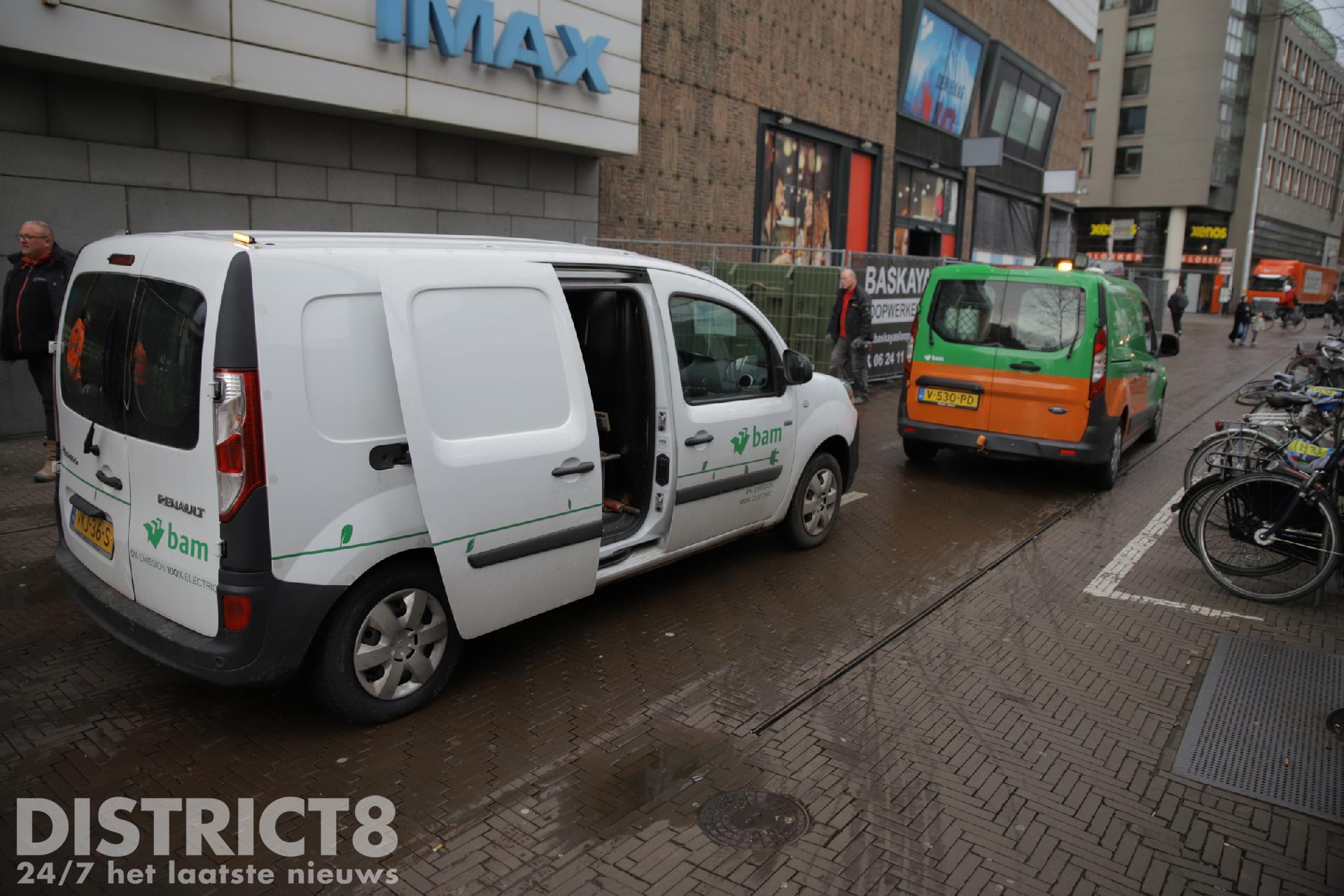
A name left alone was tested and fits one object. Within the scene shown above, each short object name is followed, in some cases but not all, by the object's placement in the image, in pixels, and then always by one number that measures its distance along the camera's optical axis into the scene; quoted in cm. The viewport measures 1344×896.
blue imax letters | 1072
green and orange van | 812
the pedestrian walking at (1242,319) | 2880
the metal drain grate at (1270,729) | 383
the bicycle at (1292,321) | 3978
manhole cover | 337
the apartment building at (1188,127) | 6109
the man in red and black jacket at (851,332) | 1304
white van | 352
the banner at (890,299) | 1475
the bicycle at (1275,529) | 570
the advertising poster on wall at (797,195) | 1870
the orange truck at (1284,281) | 5212
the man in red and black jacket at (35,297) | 714
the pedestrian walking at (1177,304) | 2803
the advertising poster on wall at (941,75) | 2316
